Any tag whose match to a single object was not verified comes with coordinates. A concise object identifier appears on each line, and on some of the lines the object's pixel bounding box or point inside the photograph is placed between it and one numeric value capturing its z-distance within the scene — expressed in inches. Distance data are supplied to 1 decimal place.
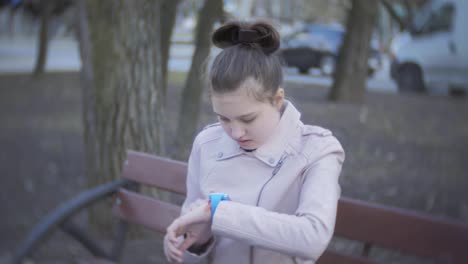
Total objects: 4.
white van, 486.3
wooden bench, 76.7
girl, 73.5
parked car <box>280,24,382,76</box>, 749.3
